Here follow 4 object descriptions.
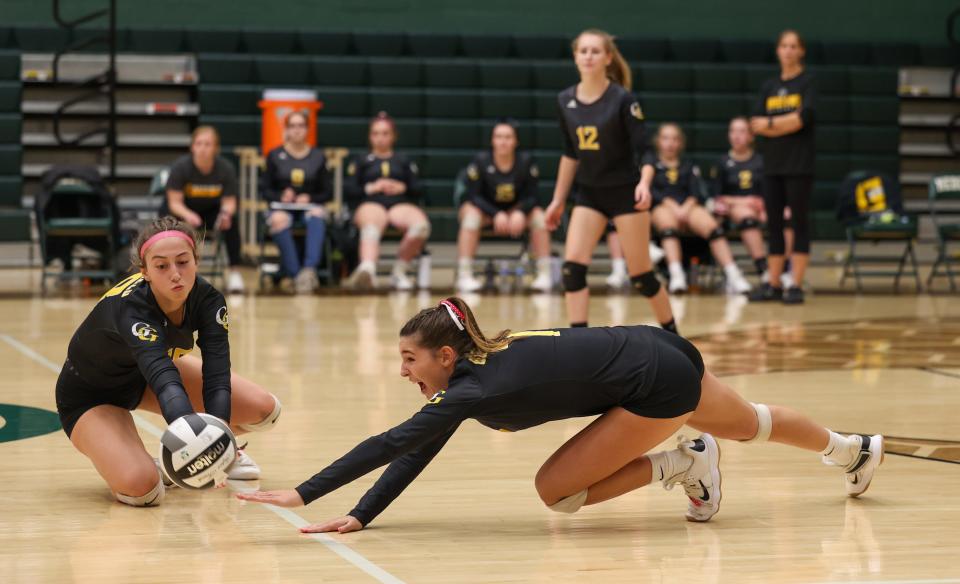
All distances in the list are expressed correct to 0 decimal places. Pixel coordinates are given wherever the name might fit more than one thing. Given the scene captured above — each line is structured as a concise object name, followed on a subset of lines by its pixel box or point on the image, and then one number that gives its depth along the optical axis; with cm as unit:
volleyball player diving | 590
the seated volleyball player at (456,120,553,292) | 2023
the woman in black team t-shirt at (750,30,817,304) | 1810
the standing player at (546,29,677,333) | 1229
